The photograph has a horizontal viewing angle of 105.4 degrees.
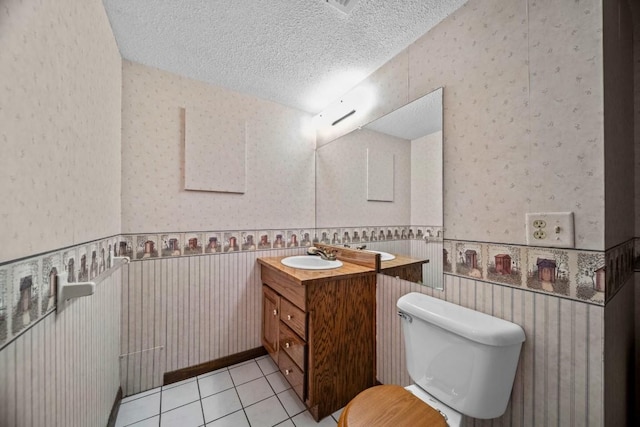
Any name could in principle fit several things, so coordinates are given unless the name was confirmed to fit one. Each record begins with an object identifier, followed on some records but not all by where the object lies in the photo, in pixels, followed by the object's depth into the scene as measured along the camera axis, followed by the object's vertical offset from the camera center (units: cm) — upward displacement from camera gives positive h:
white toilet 85 -60
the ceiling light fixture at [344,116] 185 +77
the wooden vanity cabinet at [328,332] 137 -71
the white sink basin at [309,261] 178 -37
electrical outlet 81 -5
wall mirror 125 +15
